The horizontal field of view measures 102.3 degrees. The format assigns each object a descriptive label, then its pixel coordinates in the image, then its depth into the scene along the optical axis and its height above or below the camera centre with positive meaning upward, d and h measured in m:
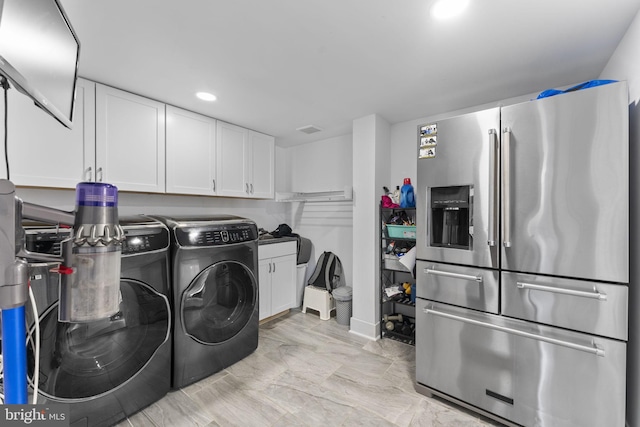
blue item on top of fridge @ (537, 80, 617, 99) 1.36 +0.70
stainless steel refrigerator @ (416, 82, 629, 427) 1.27 -0.25
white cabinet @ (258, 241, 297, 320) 2.81 -0.70
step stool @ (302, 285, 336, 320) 3.10 -1.06
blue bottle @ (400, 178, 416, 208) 2.45 +0.18
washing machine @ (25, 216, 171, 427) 1.28 -0.73
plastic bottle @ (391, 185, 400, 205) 2.61 +0.19
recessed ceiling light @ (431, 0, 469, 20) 1.23 +1.02
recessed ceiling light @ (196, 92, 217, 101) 2.19 +1.04
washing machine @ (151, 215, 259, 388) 1.83 -0.60
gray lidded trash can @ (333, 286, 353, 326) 2.91 -1.03
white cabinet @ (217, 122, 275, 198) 2.82 +0.63
